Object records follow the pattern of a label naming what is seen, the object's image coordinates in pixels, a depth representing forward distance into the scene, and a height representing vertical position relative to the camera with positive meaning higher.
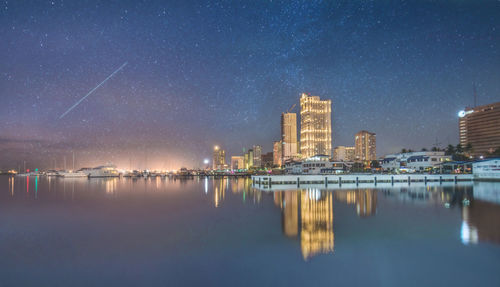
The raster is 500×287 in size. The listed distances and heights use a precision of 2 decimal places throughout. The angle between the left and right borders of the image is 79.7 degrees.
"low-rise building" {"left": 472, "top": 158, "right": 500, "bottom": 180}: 71.96 -3.95
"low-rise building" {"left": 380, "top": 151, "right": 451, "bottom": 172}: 98.06 -2.50
